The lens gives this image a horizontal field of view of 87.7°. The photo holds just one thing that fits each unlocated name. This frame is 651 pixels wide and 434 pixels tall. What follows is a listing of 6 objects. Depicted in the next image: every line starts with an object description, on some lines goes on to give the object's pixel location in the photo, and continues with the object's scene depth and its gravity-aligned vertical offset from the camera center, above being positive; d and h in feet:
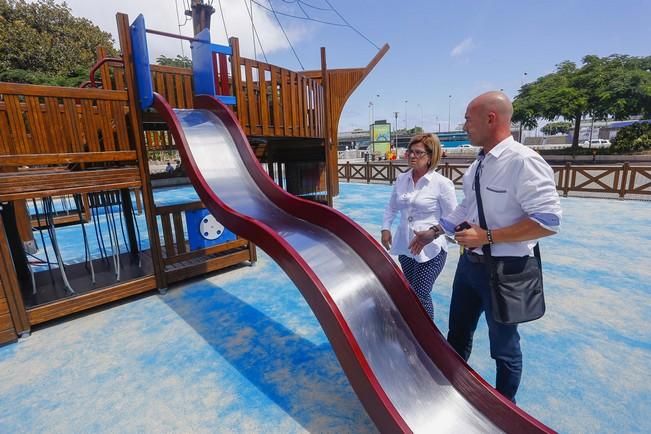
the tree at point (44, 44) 60.75 +20.97
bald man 5.39 -1.24
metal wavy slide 6.48 -4.00
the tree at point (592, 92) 76.07 +9.19
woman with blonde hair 9.05 -1.87
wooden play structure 11.67 -0.09
